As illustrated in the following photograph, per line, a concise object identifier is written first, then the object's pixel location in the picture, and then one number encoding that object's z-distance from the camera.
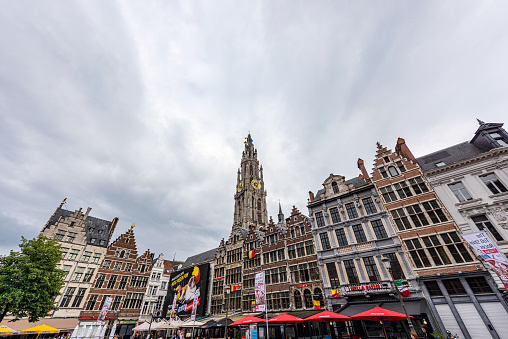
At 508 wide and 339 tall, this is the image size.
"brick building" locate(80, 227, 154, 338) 33.59
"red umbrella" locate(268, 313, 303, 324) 15.65
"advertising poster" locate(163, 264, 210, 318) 34.31
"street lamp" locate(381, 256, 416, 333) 11.28
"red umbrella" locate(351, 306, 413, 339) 12.66
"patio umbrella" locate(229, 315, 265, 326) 17.15
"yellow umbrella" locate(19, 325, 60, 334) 21.88
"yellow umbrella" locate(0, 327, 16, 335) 19.07
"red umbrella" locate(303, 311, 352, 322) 14.23
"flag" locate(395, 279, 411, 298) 16.63
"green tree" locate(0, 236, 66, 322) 18.92
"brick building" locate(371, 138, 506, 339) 14.72
